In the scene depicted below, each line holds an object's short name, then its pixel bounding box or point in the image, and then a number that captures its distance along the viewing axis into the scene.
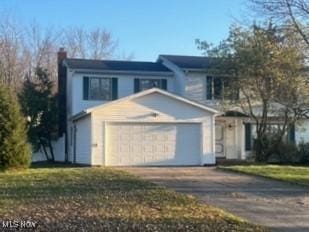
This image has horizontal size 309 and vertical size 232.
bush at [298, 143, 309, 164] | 24.19
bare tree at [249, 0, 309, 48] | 19.46
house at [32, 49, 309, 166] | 20.78
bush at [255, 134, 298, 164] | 23.84
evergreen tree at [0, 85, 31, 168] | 17.07
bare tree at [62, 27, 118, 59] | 42.85
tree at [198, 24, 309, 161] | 21.62
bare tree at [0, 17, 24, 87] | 35.92
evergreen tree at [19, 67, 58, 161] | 25.71
